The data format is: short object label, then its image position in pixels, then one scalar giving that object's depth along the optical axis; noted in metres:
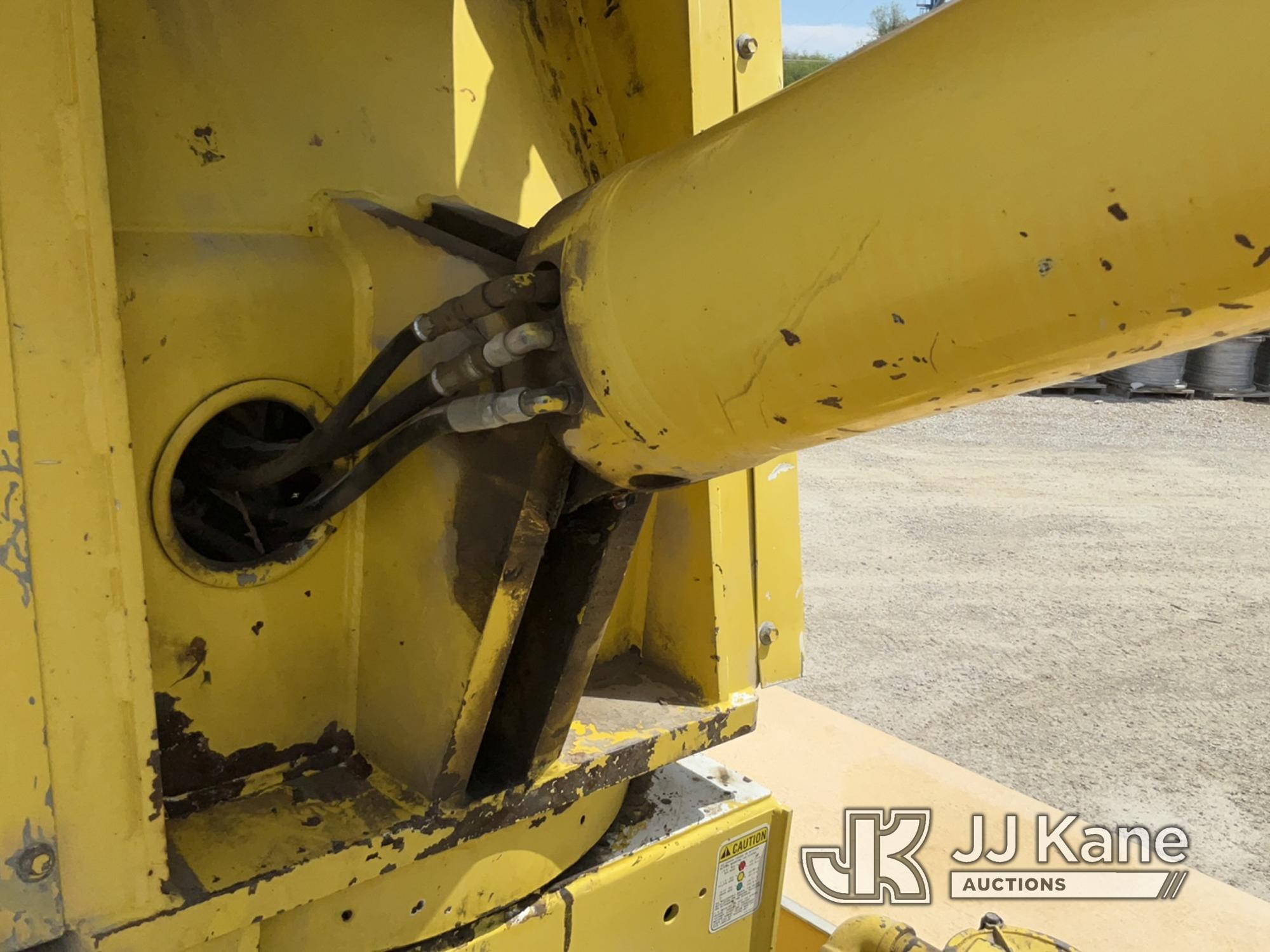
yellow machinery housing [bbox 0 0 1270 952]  0.60
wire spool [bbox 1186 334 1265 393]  8.56
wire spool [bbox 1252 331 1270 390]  8.80
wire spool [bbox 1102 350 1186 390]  8.50
